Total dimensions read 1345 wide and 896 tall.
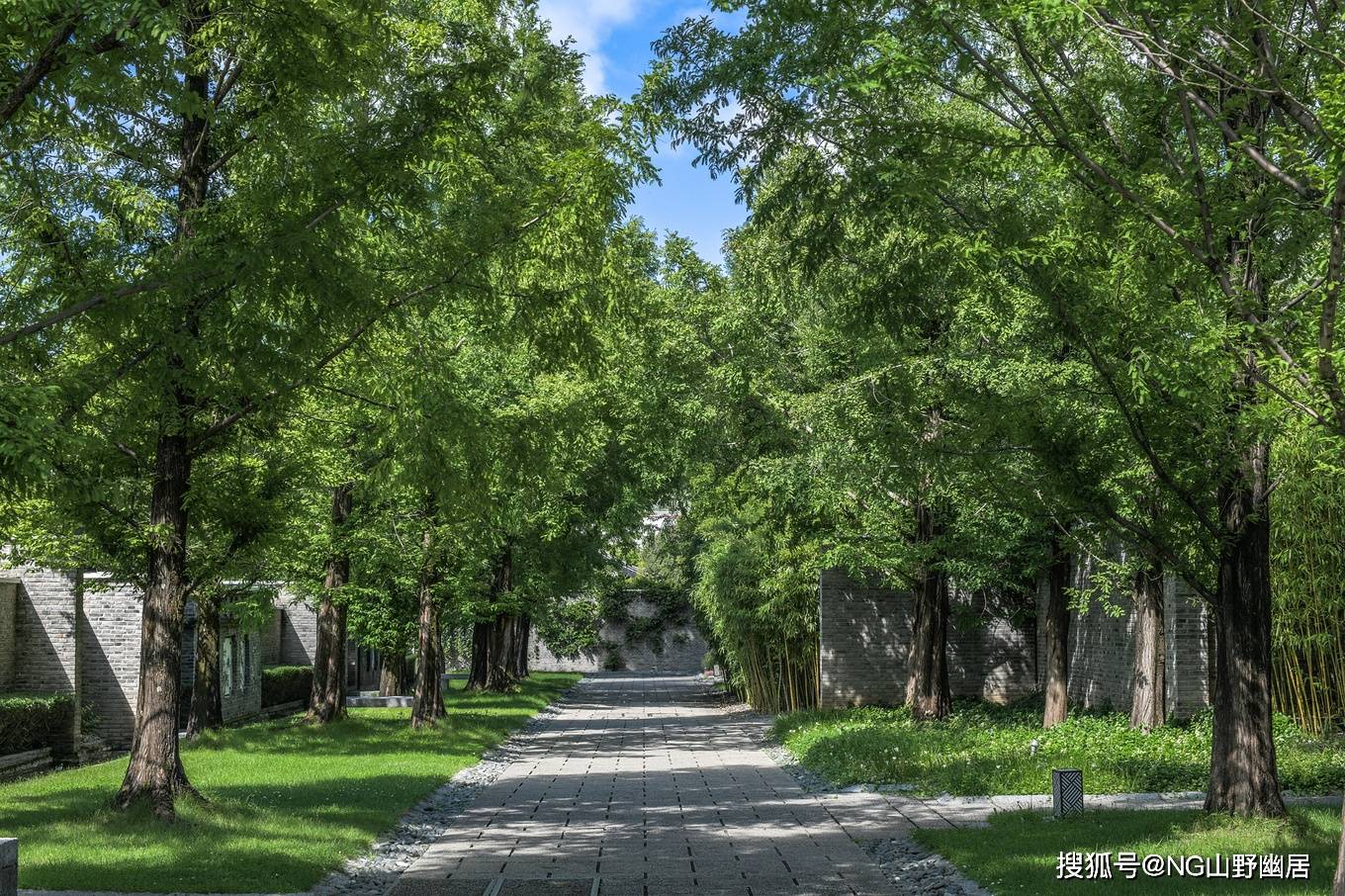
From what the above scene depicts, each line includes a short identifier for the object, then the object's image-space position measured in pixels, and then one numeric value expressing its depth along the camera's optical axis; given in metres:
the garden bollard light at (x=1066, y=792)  11.69
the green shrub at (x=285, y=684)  34.32
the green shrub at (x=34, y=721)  21.38
